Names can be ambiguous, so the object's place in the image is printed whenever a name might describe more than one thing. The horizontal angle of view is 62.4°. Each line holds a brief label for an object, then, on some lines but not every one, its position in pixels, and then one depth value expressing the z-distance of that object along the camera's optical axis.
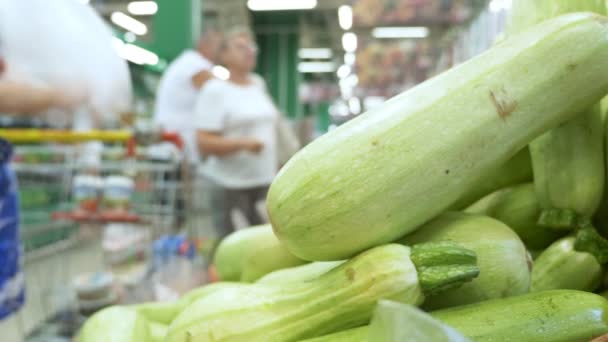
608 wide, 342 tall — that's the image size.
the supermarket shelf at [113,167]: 2.33
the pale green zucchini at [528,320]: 0.44
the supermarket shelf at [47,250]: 2.91
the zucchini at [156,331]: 0.66
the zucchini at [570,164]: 0.54
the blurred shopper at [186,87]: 2.75
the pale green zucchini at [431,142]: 0.47
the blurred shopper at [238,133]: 2.29
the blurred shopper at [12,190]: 1.23
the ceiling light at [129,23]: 10.22
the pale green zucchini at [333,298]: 0.44
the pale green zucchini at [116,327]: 0.62
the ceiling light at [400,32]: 3.22
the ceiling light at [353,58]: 3.63
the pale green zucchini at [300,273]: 0.57
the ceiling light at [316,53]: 13.20
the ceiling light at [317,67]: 15.09
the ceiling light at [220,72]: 2.79
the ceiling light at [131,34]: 10.80
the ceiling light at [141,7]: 10.20
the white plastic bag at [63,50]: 1.22
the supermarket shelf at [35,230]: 2.14
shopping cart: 2.13
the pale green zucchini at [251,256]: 0.71
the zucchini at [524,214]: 0.61
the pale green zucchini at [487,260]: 0.48
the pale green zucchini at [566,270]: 0.52
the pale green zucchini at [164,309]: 0.74
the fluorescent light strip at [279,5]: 9.52
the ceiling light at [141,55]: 4.03
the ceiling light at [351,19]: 3.04
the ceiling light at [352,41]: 3.42
